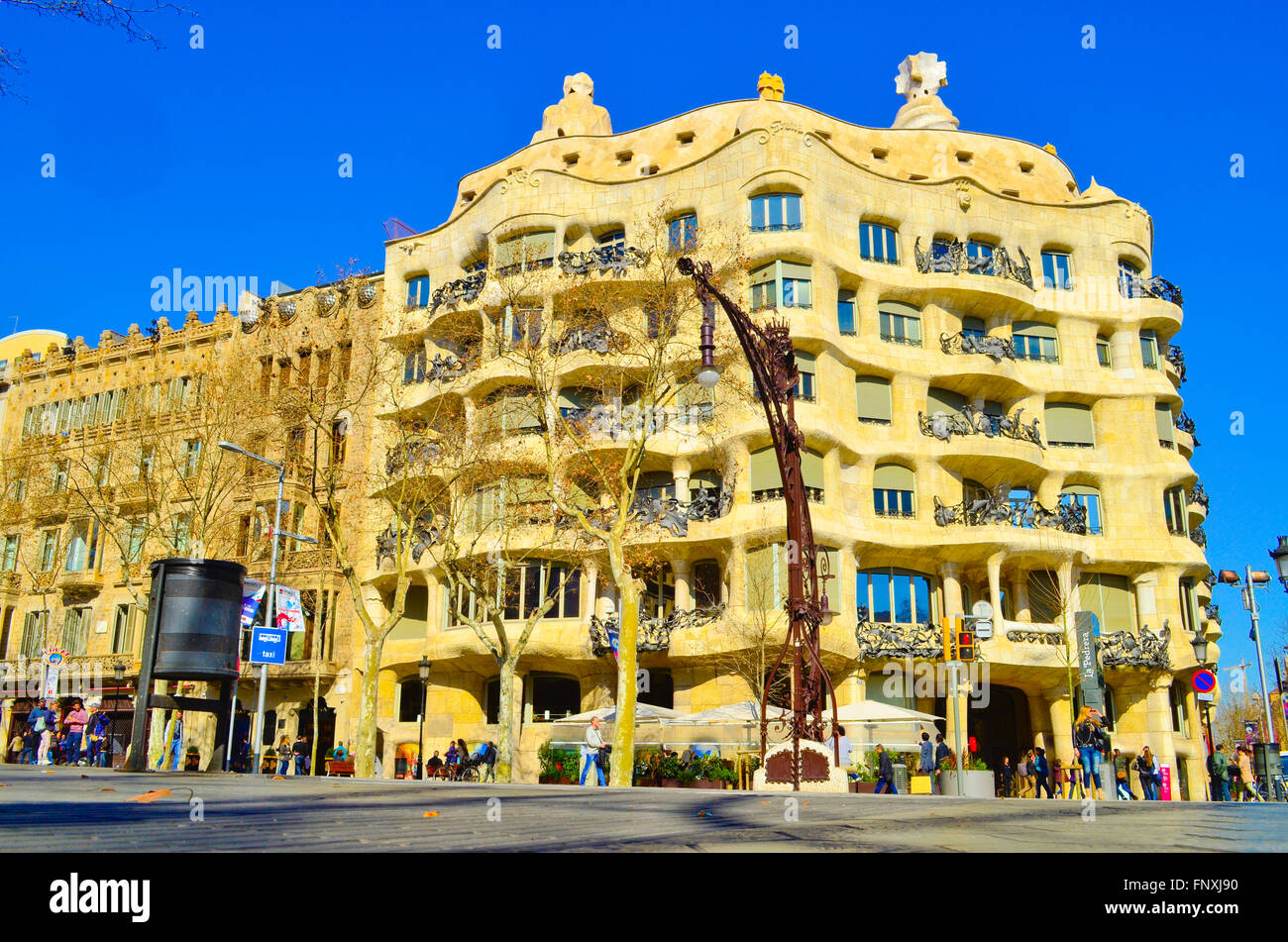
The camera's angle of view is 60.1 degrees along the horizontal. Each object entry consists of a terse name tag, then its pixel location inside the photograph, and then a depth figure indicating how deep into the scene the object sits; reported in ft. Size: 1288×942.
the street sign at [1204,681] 71.05
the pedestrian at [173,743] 116.16
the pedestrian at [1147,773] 83.35
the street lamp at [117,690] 130.62
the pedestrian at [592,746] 78.38
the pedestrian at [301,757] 107.24
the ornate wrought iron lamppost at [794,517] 67.72
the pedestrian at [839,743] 72.02
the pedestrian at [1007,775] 107.45
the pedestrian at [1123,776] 110.63
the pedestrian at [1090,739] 68.18
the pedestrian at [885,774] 79.82
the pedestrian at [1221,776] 90.68
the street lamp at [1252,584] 96.43
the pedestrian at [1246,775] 95.21
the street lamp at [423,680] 102.32
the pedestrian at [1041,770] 83.20
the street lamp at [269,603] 88.74
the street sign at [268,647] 81.41
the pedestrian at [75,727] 93.61
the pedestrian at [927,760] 84.17
